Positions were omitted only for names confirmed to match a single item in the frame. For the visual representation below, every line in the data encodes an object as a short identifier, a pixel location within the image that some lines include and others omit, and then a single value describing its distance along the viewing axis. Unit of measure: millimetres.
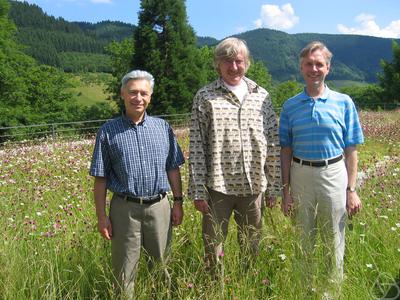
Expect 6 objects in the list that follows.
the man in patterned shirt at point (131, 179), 2934
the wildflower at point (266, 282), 2985
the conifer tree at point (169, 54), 29562
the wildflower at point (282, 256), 3268
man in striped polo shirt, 3129
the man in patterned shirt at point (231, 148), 3072
